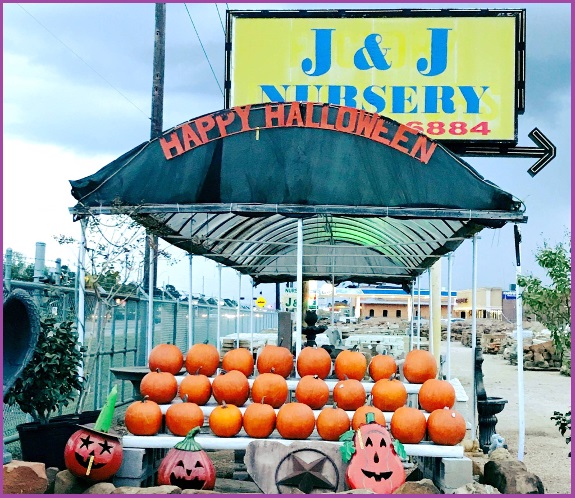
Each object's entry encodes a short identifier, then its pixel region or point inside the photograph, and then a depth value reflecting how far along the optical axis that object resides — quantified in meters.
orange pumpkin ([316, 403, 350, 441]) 6.52
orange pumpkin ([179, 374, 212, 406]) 7.05
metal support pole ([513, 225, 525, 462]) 7.40
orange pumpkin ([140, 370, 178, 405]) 7.02
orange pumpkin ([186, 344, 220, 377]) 7.57
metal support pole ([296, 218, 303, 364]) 7.42
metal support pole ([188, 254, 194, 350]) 10.38
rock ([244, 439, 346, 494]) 5.95
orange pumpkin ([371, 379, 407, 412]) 6.82
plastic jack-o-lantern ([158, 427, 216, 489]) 5.86
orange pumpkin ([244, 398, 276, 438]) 6.59
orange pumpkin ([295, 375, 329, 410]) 6.92
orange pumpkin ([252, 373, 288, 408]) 6.90
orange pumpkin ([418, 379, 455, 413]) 6.84
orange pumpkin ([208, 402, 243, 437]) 6.64
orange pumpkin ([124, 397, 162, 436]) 6.68
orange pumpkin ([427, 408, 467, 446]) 6.45
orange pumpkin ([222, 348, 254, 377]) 7.50
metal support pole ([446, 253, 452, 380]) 9.60
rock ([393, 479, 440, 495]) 5.55
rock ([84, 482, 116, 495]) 5.68
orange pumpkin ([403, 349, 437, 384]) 7.35
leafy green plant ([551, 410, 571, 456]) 5.91
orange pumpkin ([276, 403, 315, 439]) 6.48
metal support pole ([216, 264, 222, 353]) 13.79
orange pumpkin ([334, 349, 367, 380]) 7.29
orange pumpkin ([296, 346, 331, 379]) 7.40
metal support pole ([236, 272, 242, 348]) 16.60
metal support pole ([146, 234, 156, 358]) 9.08
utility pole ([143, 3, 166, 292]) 17.42
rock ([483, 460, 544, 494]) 5.91
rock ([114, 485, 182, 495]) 5.30
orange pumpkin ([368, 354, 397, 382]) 7.37
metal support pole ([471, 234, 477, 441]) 8.85
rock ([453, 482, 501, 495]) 5.56
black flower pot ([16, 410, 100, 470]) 6.68
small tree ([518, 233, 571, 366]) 6.76
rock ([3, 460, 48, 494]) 5.52
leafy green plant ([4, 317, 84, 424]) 6.89
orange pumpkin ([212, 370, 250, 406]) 7.00
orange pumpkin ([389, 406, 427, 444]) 6.47
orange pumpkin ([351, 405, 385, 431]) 6.38
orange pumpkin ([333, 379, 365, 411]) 6.87
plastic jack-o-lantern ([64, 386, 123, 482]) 5.86
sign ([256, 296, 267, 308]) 37.96
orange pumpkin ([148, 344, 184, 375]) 7.51
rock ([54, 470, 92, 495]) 5.83
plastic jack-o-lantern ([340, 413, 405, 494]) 5.70
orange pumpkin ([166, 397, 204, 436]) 6.68
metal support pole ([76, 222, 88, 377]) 7.84
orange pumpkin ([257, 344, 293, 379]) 7.43
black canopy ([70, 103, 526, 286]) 7.50
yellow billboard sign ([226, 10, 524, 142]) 16.23
